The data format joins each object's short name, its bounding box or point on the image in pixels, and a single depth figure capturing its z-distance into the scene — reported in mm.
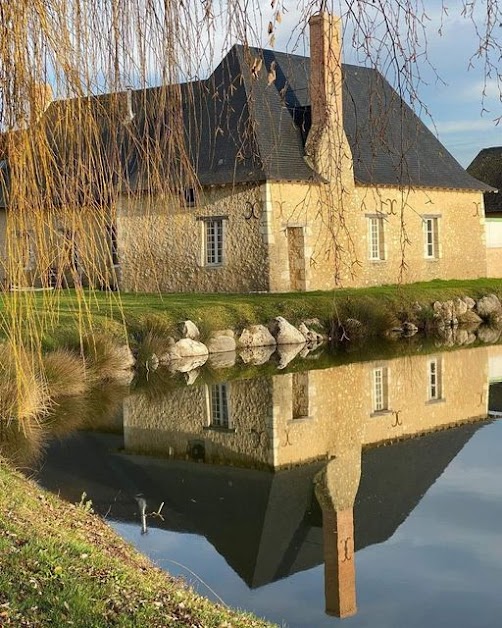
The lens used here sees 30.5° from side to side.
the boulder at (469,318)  19141
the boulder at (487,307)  19641
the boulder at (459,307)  18991
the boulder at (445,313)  18406
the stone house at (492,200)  24531
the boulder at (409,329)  17503
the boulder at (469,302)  19439
